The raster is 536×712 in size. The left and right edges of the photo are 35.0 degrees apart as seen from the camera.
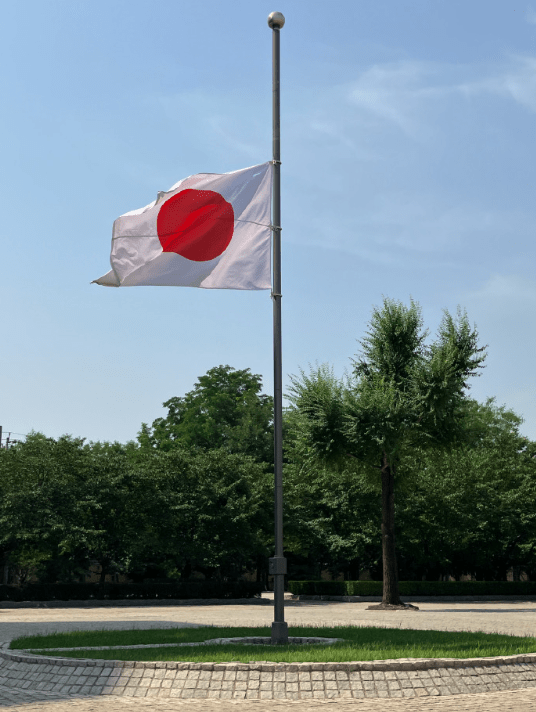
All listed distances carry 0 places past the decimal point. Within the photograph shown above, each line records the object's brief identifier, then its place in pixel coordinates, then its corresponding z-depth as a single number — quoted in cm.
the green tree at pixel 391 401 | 3172
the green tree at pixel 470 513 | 4559
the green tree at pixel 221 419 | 5922
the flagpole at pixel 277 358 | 1397
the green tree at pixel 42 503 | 3809
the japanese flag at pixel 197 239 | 1435
